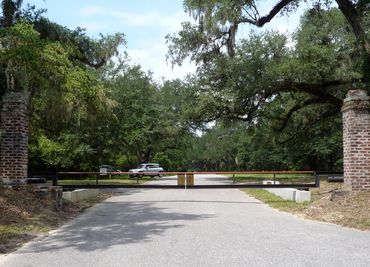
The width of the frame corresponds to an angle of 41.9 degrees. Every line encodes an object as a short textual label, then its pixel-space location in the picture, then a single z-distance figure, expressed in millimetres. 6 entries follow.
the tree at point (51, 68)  12234
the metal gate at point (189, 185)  19141
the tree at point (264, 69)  24906
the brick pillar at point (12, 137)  13930
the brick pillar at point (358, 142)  13789
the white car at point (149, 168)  49022
